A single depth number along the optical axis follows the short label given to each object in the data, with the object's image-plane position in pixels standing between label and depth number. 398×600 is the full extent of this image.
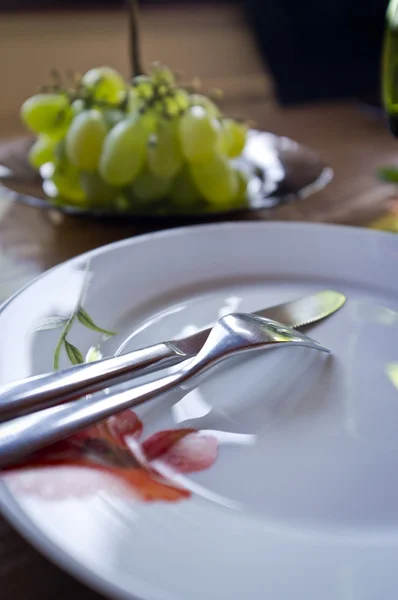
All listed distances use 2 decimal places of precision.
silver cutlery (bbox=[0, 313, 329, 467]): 0.23
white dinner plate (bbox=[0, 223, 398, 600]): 0.19
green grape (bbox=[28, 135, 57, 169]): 0.58
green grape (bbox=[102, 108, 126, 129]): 0.55
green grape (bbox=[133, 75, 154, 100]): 0.56
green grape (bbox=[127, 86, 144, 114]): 0.56
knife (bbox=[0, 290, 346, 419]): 0.25
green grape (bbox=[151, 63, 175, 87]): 0.56
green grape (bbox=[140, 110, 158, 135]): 0.53
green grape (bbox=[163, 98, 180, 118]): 0.54
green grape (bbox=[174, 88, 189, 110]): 0.56
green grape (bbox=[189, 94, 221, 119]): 0.57
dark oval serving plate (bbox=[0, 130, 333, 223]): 0.50
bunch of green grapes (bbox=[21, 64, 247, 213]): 0.52
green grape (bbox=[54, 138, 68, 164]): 0.54
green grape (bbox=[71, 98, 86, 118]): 0.57
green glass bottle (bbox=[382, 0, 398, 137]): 0.54
